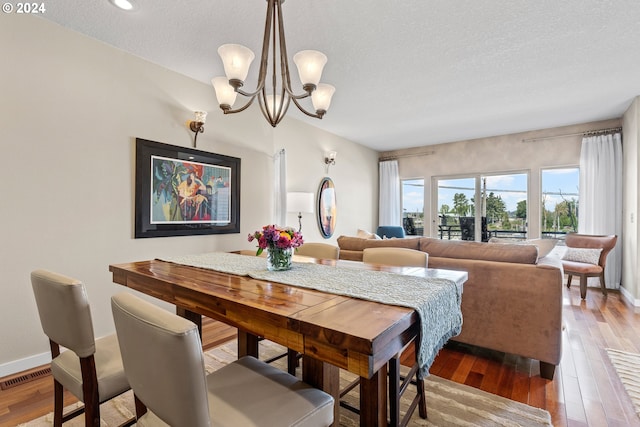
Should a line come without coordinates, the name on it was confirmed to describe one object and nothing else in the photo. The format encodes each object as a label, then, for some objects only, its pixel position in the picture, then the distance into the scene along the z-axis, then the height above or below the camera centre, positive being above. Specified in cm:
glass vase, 167 -26
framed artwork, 271 +20
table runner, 110 -32
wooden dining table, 85 -35
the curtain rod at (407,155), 609 +119
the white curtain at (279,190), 399 +29
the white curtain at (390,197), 638 +33
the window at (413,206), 632 +14
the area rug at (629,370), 191 -112
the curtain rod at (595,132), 442 +122
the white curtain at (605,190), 435 +34
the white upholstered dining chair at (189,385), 78 -53
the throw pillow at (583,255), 404 -57
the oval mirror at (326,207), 487 +8
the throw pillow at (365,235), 422 -32
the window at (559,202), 490 +18
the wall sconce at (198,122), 302 +89
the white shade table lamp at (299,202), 396 +13
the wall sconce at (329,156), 500 +92
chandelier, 172 +85
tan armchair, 388 -66
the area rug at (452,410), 165 -113
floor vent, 198 -112
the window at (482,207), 535 +11
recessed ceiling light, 200 +138
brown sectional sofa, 209 -61
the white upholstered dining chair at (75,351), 114 -55
